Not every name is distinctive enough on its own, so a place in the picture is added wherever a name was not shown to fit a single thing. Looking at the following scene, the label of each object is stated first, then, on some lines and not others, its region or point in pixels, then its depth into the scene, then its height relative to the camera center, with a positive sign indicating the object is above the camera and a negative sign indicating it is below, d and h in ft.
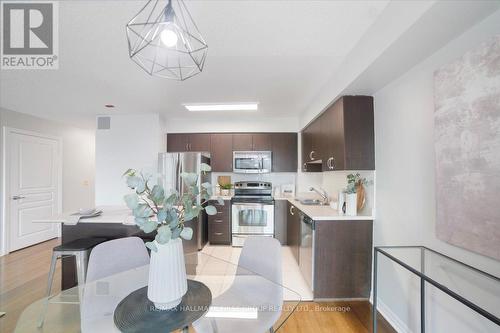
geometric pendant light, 3.02 +3.24
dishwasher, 7.45 -3.09
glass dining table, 3.63 -2.73
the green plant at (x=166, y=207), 3.02 -0.61
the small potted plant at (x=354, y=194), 7.49 -0.95
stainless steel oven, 12.13 -2.94
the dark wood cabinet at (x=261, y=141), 13.56 +1.67
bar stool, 6.26 -2.59
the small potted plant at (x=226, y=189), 13.50 -1.38
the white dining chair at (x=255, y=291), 3.90 -2.72
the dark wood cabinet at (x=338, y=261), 7.23 -3.17
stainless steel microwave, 13.20 +0.34
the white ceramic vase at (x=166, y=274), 3.22 -1.63
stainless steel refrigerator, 11.66 -0.02
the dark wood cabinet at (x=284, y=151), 13.52 +1.03
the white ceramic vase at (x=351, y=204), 7.47 -1.30
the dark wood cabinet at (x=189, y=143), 13.66 +1.57
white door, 11.77 -0.97
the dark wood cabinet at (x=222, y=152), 13.58 +0.98
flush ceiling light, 10.68 +3.13
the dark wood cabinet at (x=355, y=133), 7.10 +1.14
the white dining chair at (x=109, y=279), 3.95 -2.51
